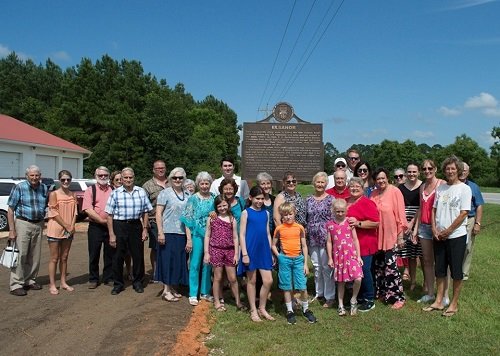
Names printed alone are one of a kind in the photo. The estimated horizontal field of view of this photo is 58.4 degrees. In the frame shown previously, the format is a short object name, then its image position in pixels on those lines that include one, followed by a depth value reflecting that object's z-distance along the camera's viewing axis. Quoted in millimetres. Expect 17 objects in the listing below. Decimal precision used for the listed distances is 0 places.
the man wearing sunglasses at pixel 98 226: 6730
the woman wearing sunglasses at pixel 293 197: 5828
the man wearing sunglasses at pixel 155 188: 6887
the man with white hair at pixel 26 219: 6352
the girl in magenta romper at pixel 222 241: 5621
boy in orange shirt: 5277
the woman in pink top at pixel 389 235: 5734
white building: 22344
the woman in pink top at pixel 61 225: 6449
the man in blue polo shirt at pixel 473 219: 6902
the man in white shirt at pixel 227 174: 6582
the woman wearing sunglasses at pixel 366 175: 6367
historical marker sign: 8352
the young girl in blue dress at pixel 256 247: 5348
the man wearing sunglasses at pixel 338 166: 6891
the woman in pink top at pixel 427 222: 5801
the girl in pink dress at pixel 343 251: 5449
